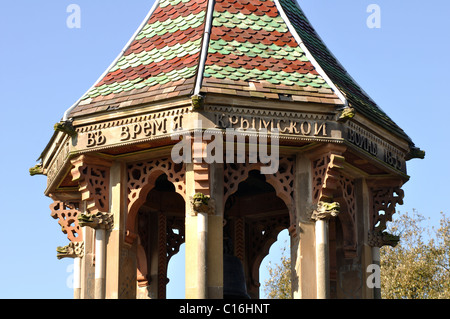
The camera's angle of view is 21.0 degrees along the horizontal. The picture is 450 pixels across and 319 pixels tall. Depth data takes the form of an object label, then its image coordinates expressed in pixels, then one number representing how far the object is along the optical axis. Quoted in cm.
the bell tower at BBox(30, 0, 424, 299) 1833
